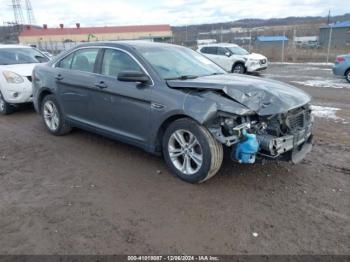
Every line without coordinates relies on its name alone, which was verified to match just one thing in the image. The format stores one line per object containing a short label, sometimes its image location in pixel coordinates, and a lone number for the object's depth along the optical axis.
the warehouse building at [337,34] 40.95
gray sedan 3.80
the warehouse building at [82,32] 67.25
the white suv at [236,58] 16.94
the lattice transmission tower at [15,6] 72.25
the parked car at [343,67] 12.73
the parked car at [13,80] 7.54
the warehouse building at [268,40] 42.72
